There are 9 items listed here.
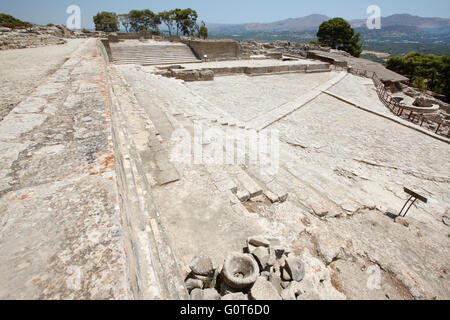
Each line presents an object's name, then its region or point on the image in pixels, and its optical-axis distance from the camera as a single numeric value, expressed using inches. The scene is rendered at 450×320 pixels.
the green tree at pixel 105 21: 2004.2
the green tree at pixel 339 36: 1708.9
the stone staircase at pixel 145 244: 50.8
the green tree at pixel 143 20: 2162.4
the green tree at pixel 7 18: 1074.2
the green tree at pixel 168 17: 2039.0
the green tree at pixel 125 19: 2156.3
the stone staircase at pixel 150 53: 617.6
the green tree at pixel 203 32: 1794.0
